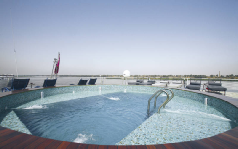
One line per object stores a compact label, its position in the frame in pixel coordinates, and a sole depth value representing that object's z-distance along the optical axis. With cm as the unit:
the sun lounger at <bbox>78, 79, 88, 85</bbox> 868
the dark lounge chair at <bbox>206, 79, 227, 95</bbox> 618
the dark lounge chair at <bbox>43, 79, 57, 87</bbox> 698
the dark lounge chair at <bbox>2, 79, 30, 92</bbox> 544
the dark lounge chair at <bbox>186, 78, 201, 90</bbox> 699
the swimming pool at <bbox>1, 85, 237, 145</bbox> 241
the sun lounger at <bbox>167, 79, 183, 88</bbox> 856
